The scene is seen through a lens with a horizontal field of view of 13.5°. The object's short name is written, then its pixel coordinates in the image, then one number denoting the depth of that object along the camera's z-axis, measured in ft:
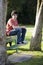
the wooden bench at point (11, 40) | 20.55
